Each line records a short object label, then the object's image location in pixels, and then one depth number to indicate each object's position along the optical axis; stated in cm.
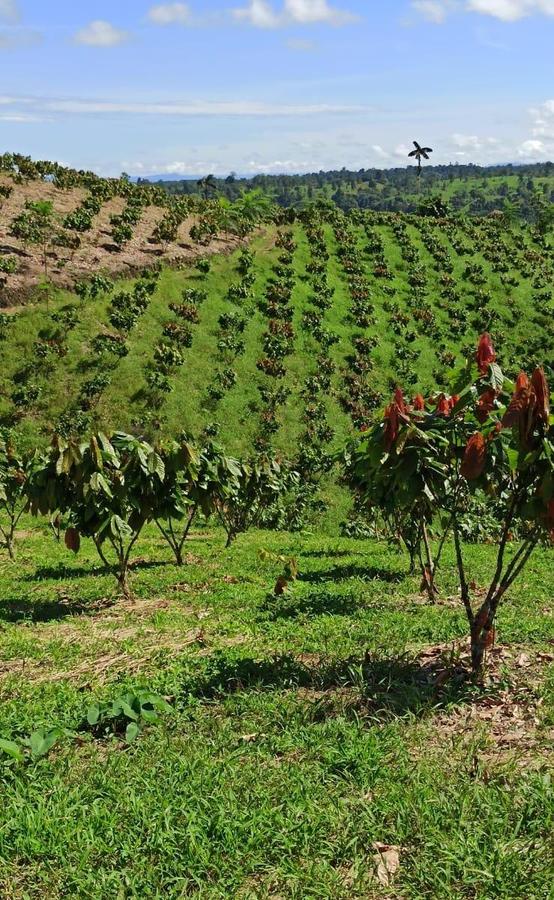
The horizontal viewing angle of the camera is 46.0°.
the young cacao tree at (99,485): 967
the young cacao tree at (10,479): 1552
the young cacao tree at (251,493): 1753
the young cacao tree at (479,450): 529
